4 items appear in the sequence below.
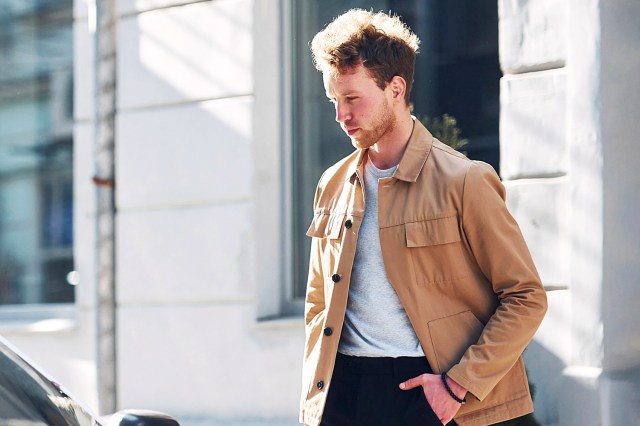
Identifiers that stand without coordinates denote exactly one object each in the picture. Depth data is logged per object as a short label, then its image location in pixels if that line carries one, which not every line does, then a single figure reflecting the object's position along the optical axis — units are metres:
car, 4.36
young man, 4.82
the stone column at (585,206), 8.59
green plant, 10.10
